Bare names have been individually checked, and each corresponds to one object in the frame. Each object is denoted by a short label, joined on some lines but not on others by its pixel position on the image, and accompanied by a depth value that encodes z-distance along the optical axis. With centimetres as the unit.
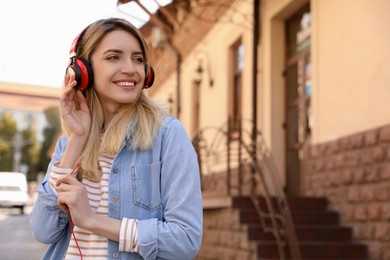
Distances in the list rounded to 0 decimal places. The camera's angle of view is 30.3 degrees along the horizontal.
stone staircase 754
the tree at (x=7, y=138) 6675
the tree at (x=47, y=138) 7324
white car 2490
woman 191
